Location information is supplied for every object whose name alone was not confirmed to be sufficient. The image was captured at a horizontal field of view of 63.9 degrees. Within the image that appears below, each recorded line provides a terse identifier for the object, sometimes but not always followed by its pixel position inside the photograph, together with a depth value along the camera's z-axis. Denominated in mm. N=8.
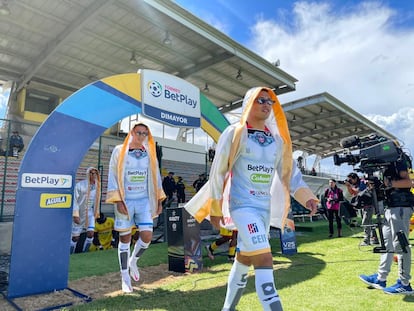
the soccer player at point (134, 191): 4801
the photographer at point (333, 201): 10906
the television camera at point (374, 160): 4137
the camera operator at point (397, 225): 4121
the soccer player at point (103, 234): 8695
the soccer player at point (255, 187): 2768
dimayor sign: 5930
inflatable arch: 4285
